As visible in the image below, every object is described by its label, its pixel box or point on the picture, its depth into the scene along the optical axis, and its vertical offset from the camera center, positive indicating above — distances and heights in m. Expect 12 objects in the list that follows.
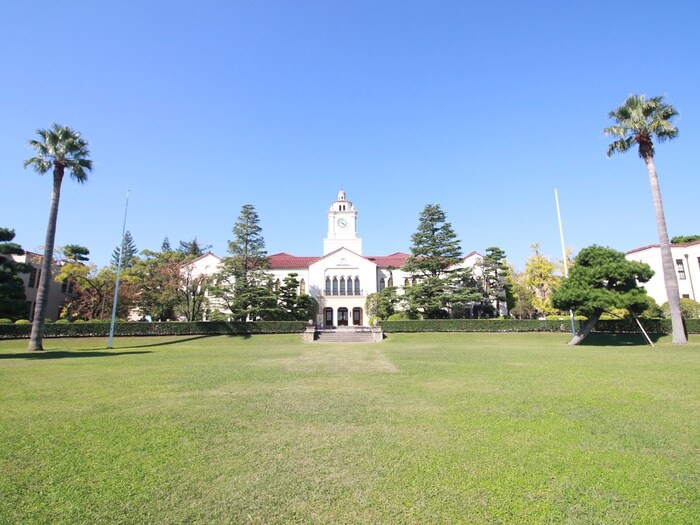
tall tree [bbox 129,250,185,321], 35.69 +3.76
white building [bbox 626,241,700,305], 36.06 +5.10
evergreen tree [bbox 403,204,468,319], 36.56 +5.68
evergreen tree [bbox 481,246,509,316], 39.38 +4.93
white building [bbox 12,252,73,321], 36.12 +4.30
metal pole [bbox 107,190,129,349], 24.45 -0.68
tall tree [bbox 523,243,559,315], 40.81 +4.90
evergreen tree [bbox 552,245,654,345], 21.88 +2.00
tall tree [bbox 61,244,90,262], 48.03 +10.14
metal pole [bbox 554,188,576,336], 26.98 +6.75
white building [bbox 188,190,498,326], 43.50 +5.45
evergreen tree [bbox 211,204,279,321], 34.78 +4.51
